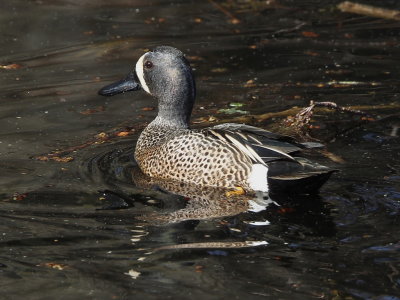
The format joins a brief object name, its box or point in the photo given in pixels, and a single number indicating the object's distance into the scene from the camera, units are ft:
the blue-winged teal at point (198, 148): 47.09
